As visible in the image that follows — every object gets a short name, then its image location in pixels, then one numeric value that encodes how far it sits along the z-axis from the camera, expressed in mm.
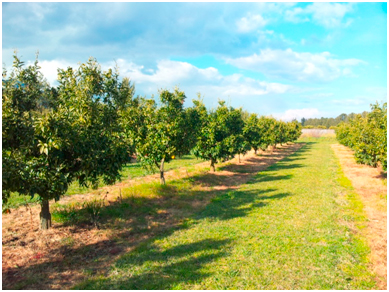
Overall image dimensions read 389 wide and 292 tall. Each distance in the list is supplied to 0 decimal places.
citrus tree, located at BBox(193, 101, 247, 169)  22312
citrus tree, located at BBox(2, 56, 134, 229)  8172
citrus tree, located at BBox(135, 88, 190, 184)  16047
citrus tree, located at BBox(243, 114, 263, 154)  32094
